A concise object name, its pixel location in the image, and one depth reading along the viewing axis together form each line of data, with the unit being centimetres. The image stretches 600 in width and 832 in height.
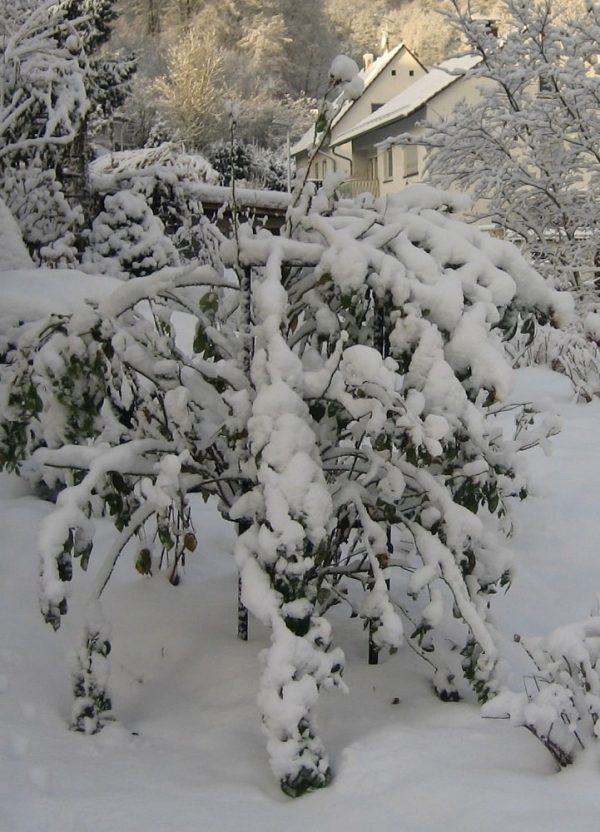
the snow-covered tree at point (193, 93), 2998
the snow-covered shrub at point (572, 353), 748
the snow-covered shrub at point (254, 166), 2553
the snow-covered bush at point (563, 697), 193
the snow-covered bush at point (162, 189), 1090
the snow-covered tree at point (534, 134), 743
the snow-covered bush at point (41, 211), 833
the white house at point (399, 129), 2806
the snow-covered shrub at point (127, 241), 981
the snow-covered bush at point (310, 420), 213
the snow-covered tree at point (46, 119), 704
